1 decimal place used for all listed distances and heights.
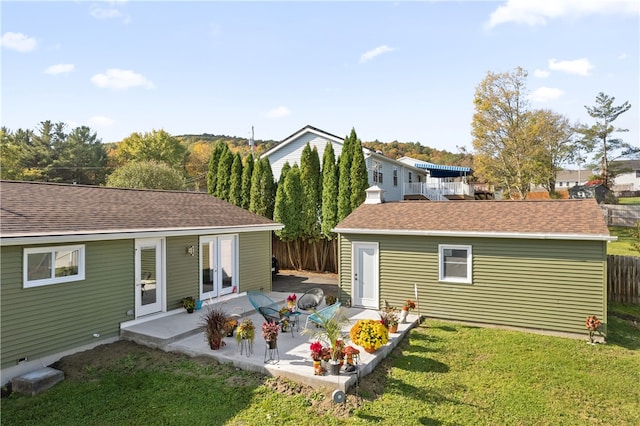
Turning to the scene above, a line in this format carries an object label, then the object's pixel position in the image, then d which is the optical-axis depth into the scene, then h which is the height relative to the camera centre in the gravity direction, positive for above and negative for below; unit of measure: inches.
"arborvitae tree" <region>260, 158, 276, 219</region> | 832.3 +40.5
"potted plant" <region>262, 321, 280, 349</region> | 294.2 -97.5
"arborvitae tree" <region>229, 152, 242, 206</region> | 856.9 +53.9
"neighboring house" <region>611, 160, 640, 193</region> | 2367.1 +202.6
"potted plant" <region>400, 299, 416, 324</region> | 399.9 -107.4
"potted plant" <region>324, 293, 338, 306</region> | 445.4 -108.4
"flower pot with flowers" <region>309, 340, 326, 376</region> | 264.2 -105.1
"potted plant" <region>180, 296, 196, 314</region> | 416.5 -106.8
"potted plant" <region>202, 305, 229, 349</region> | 317.4 -103.4
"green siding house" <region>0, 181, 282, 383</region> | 290.7 -53.8
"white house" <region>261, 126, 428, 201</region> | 907.4 +120.1
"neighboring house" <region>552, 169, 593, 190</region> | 2866.6 +231.2
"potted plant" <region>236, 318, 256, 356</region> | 299.4 -99.6
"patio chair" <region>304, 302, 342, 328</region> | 318.7 -92.3
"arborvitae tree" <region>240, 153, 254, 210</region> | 848.9 +47.7
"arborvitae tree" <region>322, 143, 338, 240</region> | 760.3 +27.9
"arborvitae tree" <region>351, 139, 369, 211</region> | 740.6 +56.8
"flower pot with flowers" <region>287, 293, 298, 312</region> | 381.5 -98.2
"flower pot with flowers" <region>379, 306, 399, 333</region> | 354.6 -106.9
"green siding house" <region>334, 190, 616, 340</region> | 373.7 -57.8
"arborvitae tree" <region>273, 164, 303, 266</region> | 784.3 -0.6
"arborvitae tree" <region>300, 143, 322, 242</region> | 787.4 +30.9
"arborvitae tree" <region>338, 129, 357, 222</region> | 748.0 +57.6
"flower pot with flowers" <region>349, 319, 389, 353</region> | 298.7 -101.5
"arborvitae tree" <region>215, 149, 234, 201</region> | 875.4 +69.4
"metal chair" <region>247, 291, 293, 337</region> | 348.8 -94.3
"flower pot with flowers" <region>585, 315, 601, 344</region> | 352.7 -107.9
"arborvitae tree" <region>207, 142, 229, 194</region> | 892.0 +89.1
